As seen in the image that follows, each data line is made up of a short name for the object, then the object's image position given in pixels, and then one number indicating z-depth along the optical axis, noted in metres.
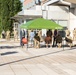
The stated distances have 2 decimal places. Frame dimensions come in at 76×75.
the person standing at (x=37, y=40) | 16.20
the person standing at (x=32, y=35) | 17.44
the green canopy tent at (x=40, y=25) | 15.17
